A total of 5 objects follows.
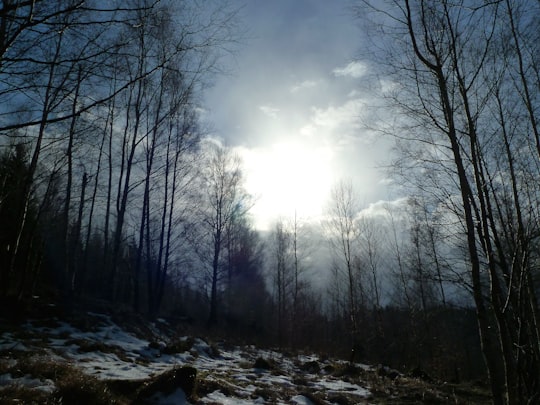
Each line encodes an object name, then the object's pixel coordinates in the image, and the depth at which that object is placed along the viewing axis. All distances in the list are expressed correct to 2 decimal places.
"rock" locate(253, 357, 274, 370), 10.43
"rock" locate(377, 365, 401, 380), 12.21
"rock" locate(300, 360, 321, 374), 12.54
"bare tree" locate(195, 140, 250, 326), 21.34
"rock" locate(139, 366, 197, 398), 4.66
